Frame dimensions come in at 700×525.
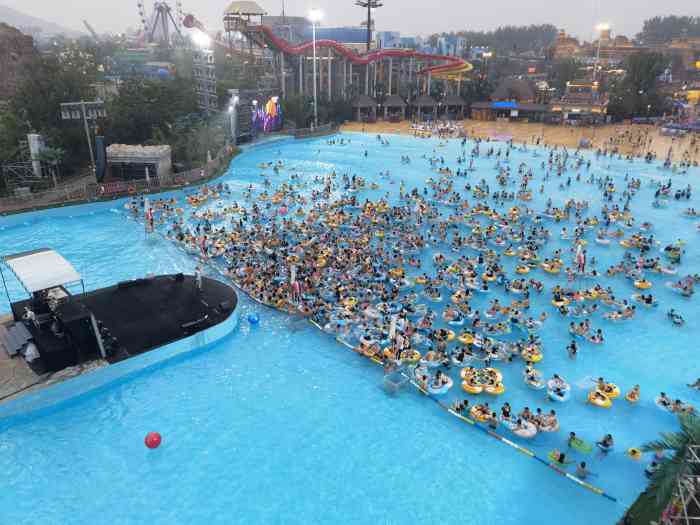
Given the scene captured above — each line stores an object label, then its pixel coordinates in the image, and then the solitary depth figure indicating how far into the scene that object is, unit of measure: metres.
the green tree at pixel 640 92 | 69.56
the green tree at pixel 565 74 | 80.00
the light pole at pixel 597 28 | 75.76
